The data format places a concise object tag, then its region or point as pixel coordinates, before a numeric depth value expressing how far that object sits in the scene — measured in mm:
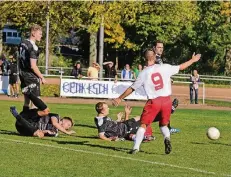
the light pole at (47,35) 44216
